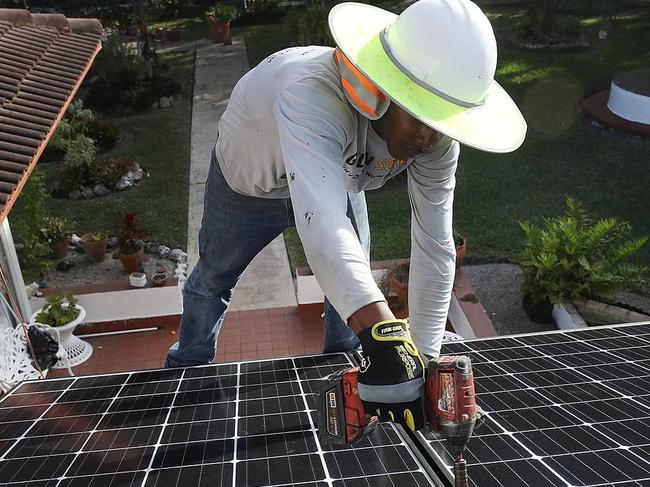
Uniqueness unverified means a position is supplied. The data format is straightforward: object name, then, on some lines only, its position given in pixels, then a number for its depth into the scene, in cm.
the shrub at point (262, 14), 2378
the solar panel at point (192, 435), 275
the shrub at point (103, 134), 1309
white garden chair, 515
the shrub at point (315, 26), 1185
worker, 221
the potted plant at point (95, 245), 875
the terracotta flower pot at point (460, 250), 766
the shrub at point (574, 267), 666
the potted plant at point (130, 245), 837
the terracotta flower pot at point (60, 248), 889
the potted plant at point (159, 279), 752
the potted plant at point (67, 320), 667
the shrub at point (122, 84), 1555
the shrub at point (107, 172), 1121
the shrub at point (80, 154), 1098
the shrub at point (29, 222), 789
